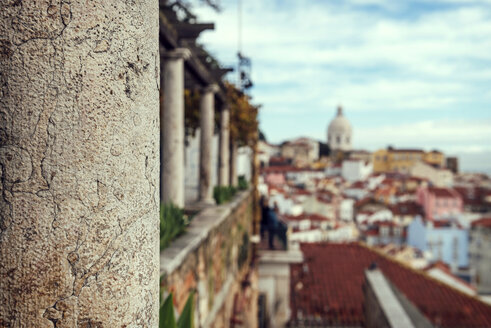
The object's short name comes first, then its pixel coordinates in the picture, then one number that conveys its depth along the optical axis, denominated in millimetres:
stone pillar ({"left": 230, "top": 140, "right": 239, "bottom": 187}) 10578
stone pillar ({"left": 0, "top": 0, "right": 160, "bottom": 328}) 985
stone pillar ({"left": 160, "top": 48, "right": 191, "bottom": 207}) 5223
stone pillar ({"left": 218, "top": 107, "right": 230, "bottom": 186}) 8688
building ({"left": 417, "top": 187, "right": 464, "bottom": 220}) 60062
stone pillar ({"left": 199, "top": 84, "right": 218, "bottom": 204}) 7172
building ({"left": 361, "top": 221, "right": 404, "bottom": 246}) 52812
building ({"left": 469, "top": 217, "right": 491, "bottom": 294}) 50219
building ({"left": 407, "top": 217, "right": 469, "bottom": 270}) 50406
